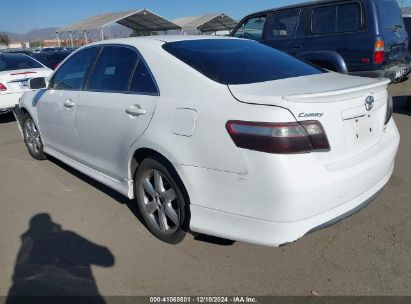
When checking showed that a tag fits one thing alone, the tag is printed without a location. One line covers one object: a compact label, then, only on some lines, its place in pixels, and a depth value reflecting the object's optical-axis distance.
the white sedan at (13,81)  7.83
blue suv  6.47
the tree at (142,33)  38.99
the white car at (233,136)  2.24
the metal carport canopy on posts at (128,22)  30.80
